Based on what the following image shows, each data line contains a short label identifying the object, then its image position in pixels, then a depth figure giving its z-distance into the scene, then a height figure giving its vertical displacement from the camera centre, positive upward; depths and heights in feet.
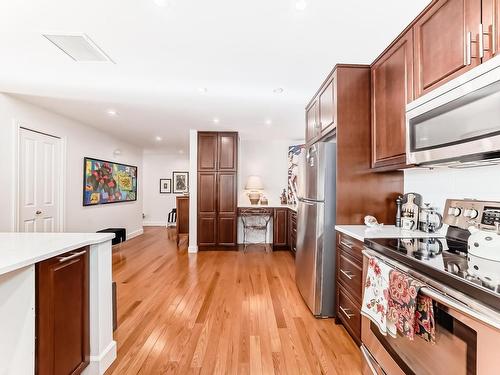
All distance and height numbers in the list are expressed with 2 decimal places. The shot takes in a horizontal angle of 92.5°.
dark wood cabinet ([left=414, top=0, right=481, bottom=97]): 3.98 +2.79
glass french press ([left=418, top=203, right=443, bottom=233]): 5.82 -0.75
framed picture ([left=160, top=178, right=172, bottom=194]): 25.75 +0.42
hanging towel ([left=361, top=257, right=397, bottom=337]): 4.01 -1.92
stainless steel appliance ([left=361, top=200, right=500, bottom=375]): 2.53 -1.33
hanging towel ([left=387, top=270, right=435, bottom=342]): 3.24 -1.73
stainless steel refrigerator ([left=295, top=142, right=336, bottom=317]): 7.23 -1.34
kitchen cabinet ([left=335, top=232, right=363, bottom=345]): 5.84 -2.50
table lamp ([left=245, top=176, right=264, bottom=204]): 17.12 +0.15
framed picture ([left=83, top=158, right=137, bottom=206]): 14.85 +0.47
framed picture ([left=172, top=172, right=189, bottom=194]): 25.78 +0.80
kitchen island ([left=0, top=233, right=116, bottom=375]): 3.50 -1.78
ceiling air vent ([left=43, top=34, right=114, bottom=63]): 6.19 +3.92
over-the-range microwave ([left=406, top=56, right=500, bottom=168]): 3.47 +1.16
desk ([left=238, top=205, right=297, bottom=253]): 15.79 -2.12
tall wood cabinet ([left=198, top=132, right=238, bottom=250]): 15.60 +0.07
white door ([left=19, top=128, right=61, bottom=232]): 10.70 +0.33
